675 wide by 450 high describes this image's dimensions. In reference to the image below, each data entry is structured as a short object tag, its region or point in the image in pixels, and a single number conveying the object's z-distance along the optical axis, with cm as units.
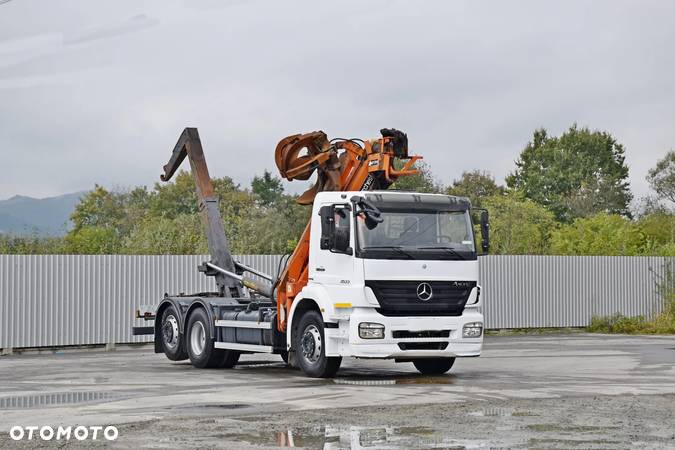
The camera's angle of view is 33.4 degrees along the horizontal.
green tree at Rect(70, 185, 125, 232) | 8544
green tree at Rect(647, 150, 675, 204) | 8488
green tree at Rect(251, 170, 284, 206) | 9888
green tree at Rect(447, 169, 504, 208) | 8388
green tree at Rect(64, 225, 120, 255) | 4554
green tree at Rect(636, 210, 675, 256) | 6328
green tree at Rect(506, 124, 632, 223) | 8519
